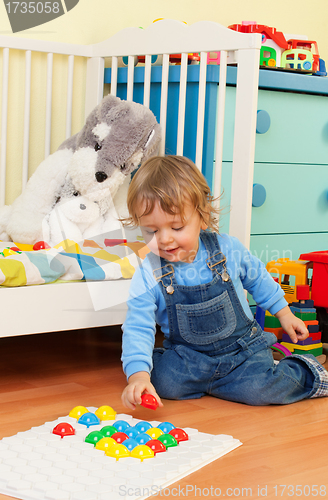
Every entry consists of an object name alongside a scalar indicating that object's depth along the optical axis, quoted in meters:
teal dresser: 2.55
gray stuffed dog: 2.47
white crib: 2.25
